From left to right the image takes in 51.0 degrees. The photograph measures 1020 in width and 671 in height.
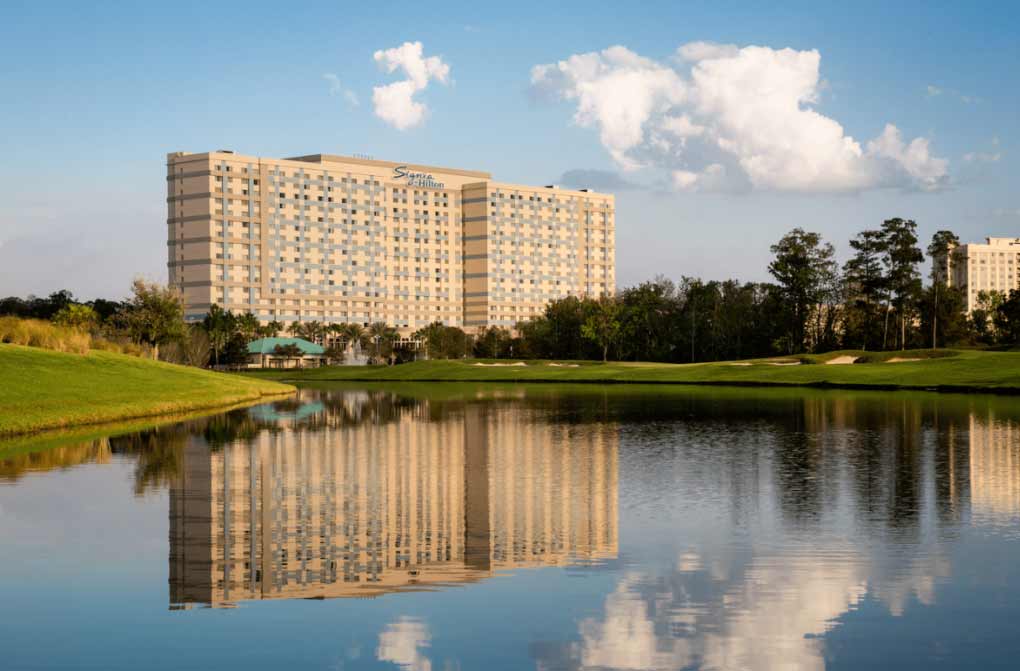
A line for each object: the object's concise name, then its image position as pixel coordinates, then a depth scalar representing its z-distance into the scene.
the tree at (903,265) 139.12
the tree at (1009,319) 140.25
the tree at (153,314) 95.69
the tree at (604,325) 167.75
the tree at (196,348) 126.89
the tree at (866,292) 142.25
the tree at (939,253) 142.00
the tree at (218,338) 193.00
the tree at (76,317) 83.91
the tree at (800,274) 152.75
